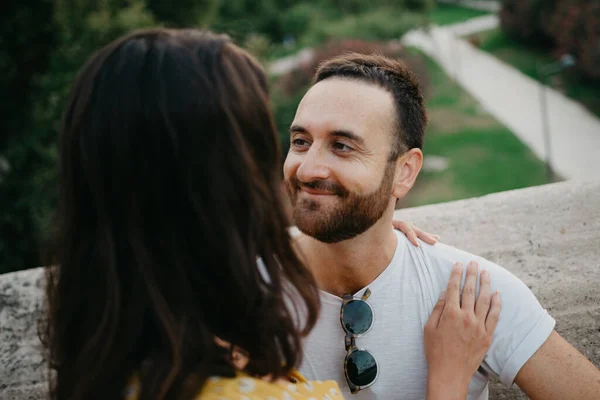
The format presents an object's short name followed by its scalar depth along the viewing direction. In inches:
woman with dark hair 48.6
